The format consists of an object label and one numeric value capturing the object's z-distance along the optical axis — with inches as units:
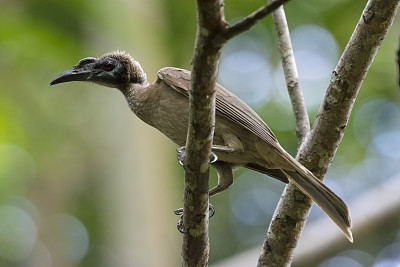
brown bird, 289.9
